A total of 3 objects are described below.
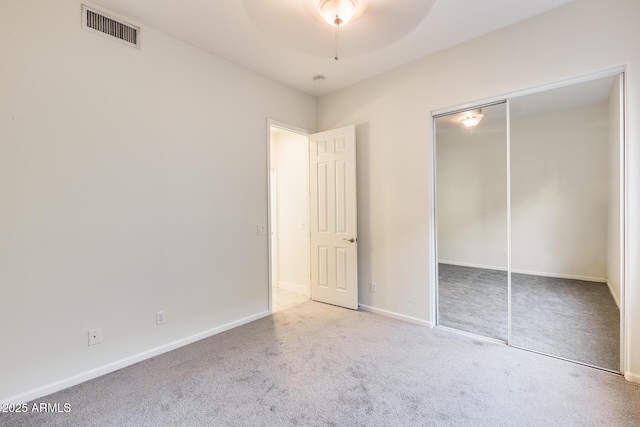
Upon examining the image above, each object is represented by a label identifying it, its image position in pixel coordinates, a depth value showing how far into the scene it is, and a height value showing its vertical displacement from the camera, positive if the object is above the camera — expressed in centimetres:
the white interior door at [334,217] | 376 -5
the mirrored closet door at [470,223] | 303 -12
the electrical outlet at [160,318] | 265 -96
